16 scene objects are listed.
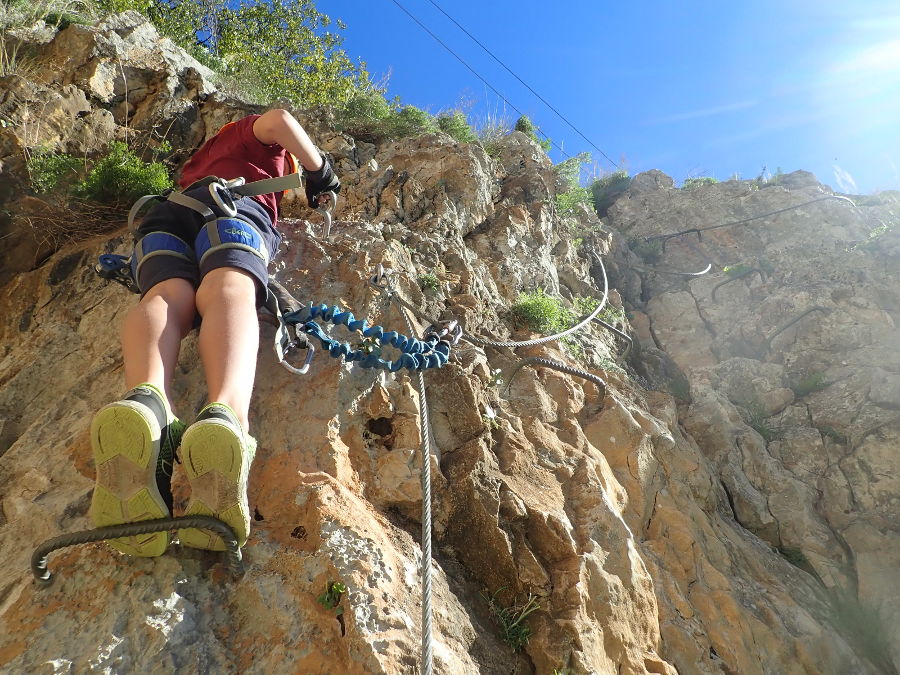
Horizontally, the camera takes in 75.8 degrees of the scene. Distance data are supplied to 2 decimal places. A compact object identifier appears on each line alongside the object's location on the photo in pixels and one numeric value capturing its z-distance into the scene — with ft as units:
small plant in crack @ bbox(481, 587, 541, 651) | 8.53
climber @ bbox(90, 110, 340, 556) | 5.95
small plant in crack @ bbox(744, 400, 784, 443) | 16.65
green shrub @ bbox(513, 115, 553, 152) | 30.53
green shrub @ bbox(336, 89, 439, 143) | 21.26
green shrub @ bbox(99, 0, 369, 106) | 30.04
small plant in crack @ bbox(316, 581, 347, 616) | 6.93
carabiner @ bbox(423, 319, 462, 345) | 11.78
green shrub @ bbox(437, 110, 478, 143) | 24.73
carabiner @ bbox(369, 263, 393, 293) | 11.84
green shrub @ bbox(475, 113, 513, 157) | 24.85
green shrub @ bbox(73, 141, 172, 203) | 14.12
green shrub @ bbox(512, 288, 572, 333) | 15.52
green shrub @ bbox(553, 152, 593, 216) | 24.53
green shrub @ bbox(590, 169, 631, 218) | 36.17
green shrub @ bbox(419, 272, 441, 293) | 13.78
